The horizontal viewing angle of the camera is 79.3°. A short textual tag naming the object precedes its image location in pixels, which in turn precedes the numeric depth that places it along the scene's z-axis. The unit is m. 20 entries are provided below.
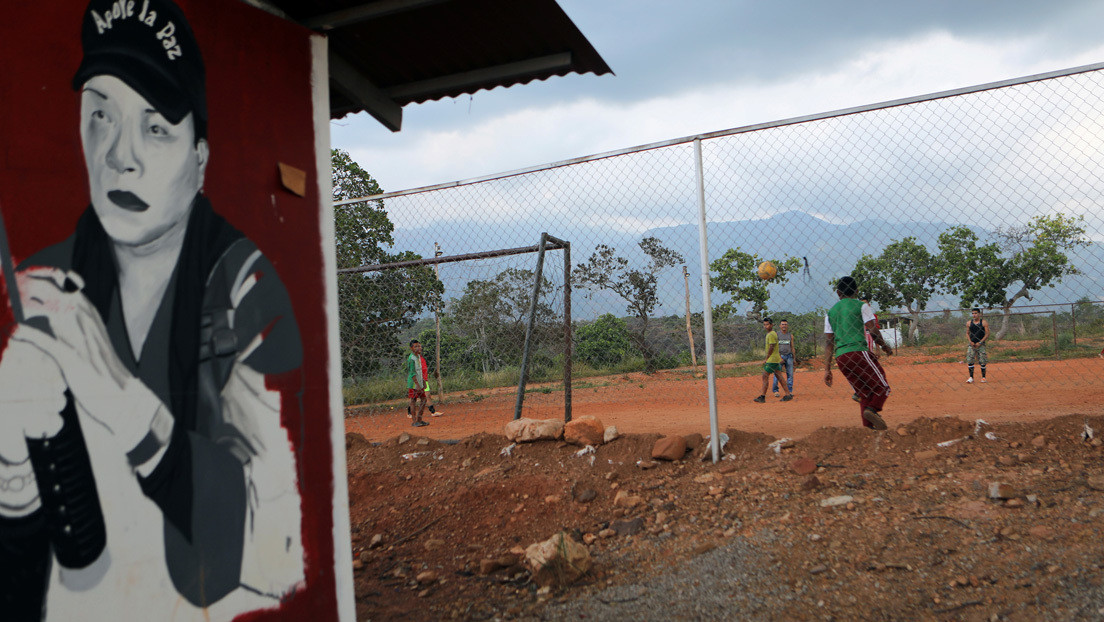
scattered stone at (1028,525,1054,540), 3.64
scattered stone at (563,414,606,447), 5.97
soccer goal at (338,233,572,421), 7.09
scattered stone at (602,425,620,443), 5.95
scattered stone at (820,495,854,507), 4.34
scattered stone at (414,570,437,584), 4.32
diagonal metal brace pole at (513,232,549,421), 6.49
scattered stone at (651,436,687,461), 5.44
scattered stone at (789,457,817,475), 4.81
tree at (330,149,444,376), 9.25
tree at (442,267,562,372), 7.63
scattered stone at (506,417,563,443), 6.13
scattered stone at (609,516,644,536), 4.59
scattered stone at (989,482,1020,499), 4.05
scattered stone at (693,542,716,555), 4.12
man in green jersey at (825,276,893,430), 5.75
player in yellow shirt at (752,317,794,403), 10.92
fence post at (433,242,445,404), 7.33
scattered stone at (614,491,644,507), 4.90
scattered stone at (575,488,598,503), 5.07
